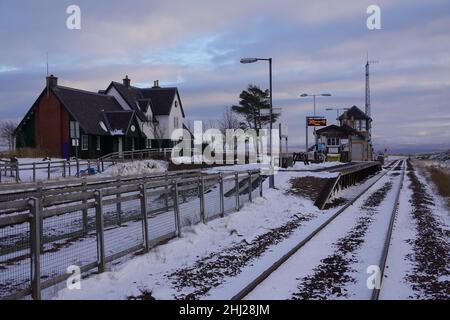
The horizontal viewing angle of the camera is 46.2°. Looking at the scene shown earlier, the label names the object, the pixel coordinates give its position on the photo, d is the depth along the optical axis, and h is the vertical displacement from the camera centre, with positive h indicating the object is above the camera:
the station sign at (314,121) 58.52 +2.86
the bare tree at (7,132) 79.66 +2.68
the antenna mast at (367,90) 88.31 +9.44
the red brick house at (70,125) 52.94 +2.39
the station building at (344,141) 71.44 +0.77
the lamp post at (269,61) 23.83 +3.90
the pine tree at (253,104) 74.62 +6.12
